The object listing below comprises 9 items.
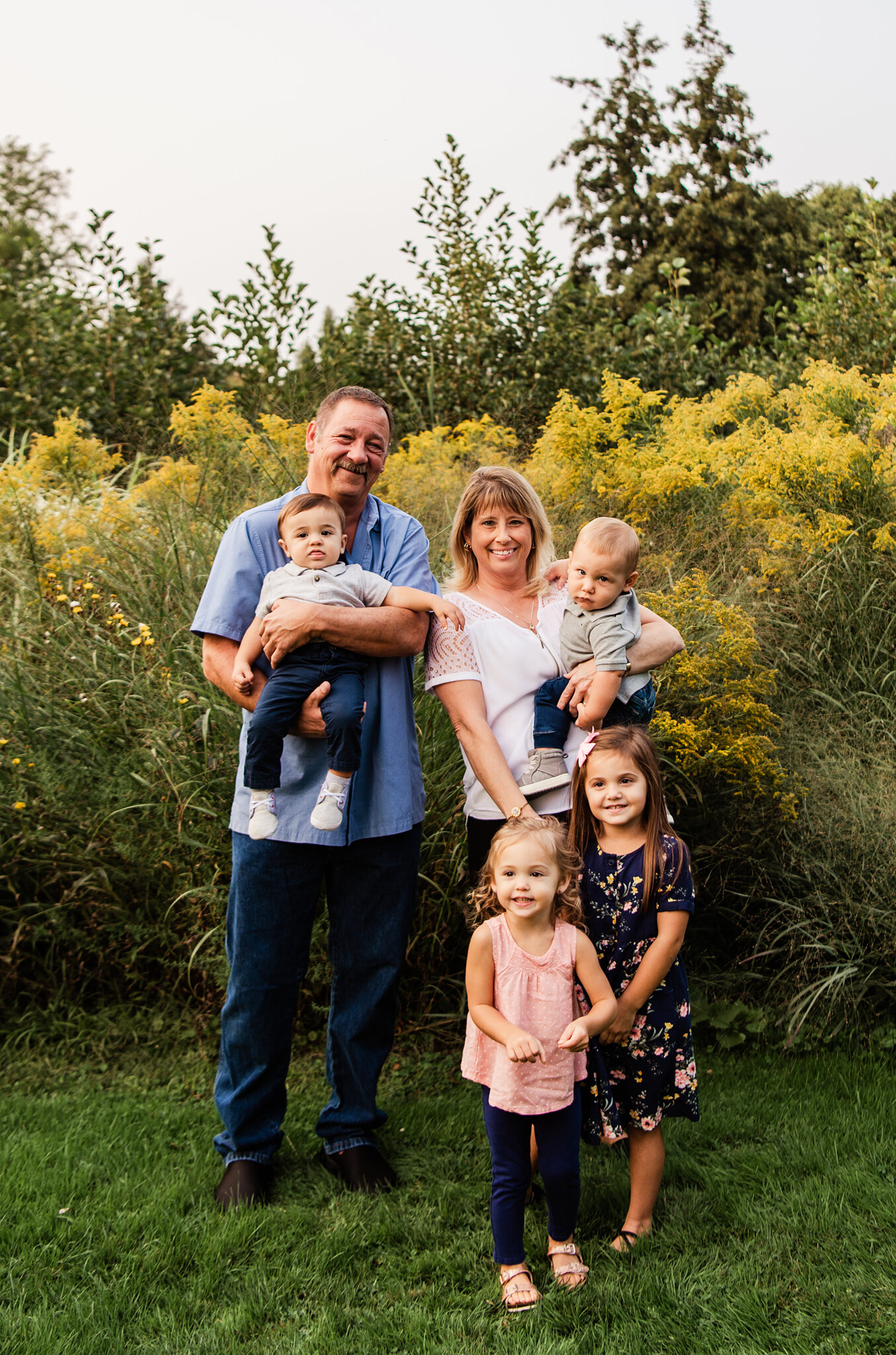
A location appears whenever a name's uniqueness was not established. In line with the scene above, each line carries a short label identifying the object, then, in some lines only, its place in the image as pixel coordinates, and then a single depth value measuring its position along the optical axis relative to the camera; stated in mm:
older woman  2574
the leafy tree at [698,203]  16344
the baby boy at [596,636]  2486
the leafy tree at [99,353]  7875
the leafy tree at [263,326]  7512
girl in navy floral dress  2396
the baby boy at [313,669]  2451
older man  2605
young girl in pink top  2229
